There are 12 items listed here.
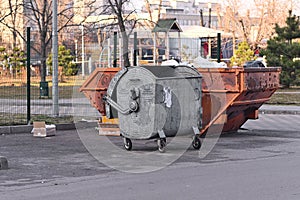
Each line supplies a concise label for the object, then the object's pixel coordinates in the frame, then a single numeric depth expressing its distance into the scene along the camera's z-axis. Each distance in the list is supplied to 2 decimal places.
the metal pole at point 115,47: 22.30
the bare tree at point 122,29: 26.04
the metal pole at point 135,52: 21.94
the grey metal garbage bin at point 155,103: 14.10
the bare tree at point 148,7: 44.22
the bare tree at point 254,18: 63.50
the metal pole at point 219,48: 21.65
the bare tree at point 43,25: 26.25
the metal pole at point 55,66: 20.31
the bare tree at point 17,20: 54.81
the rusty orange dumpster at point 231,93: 16.30
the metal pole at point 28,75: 18.76
